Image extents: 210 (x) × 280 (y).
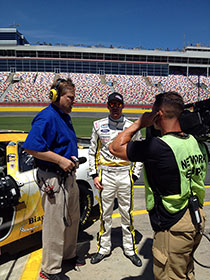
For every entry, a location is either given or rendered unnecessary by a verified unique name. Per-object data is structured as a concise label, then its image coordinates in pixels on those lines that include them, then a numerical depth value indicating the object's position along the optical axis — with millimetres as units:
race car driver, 2891
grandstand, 46250
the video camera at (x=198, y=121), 1641
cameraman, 1656
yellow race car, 2658
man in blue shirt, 2322
